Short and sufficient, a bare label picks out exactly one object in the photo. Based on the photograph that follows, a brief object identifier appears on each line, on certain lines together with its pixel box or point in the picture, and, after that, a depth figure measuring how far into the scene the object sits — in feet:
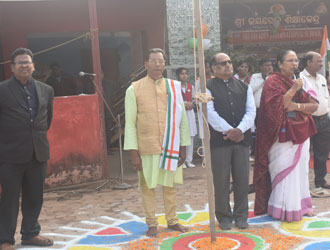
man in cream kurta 14.85
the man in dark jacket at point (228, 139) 15.44
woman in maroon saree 16.02
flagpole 13.23
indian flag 27.91
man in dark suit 14.10
